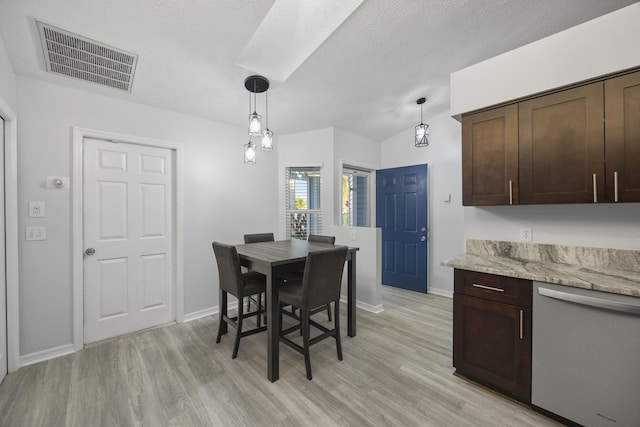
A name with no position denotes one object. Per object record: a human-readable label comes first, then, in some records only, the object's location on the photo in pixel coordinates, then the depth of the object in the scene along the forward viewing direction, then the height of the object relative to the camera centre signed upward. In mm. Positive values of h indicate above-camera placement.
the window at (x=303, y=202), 3932 +190
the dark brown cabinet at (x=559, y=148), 1583 +455
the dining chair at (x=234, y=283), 2252 -643
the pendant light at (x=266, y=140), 2266 +657
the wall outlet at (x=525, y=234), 2133 -173
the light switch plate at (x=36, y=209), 2193 +60
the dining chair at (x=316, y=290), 2004 -632
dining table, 2006 -464
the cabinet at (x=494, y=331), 1682 -821
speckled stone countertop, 1478 -374
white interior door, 2541 -235
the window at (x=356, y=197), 4426 +305
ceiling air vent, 1878 +1260
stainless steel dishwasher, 1354 -804
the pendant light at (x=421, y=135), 3271 +990
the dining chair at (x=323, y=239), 3051 -304
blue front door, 4098 -164
